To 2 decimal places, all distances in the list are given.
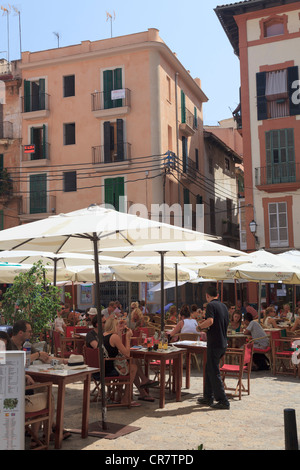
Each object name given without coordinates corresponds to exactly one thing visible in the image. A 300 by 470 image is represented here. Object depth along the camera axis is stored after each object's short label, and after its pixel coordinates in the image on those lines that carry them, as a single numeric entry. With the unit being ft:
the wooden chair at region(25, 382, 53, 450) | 19.20
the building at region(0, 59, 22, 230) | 98.43
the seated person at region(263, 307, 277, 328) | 45.50
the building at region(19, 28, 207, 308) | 92.02
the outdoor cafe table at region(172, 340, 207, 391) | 29.50
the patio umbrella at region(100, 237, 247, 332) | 30.91
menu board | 16.74
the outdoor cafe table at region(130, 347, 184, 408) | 26.50
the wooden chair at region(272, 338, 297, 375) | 36.37
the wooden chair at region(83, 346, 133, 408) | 25.77
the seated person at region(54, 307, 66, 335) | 42.89
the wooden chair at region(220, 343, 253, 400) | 28.81
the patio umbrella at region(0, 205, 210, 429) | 21.79
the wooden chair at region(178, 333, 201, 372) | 36.40
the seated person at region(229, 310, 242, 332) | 44.98
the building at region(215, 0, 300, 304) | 85.71
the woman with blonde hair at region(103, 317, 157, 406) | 26.68
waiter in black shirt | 26.40
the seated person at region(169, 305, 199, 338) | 38.30
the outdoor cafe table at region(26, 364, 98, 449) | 19.95
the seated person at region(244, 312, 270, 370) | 37.91
